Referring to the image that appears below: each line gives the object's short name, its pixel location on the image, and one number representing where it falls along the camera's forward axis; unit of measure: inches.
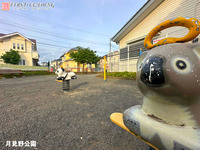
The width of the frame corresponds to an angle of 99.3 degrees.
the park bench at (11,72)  323.8
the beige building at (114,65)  398.3
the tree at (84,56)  761.0
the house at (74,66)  911.9
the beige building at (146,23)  209.0
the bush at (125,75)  239.4
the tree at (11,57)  533.6
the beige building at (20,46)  603.2
